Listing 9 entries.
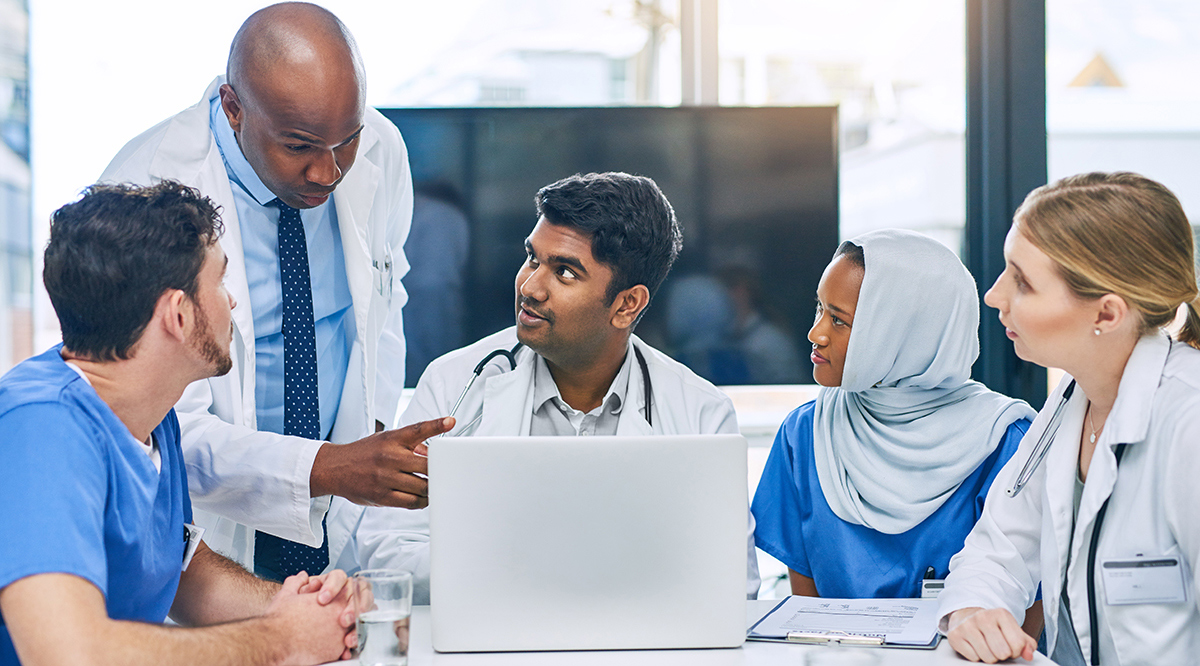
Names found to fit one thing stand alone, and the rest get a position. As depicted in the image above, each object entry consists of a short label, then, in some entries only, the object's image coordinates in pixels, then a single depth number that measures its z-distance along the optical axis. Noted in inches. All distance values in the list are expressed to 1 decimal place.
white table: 45.8
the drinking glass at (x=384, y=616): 45.5
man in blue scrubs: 40.2
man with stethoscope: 74.9
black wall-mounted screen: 99.4
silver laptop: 45.6
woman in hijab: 70.4
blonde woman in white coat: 51.6
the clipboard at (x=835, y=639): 49.2
